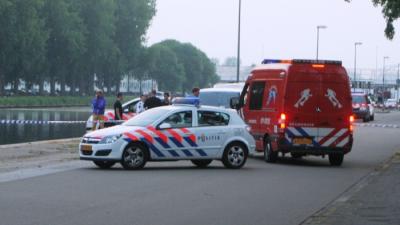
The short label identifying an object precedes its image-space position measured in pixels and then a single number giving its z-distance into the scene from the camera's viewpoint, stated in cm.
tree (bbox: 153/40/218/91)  18238
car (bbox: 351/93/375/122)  6269
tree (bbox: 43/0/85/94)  10675
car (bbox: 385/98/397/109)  12684
